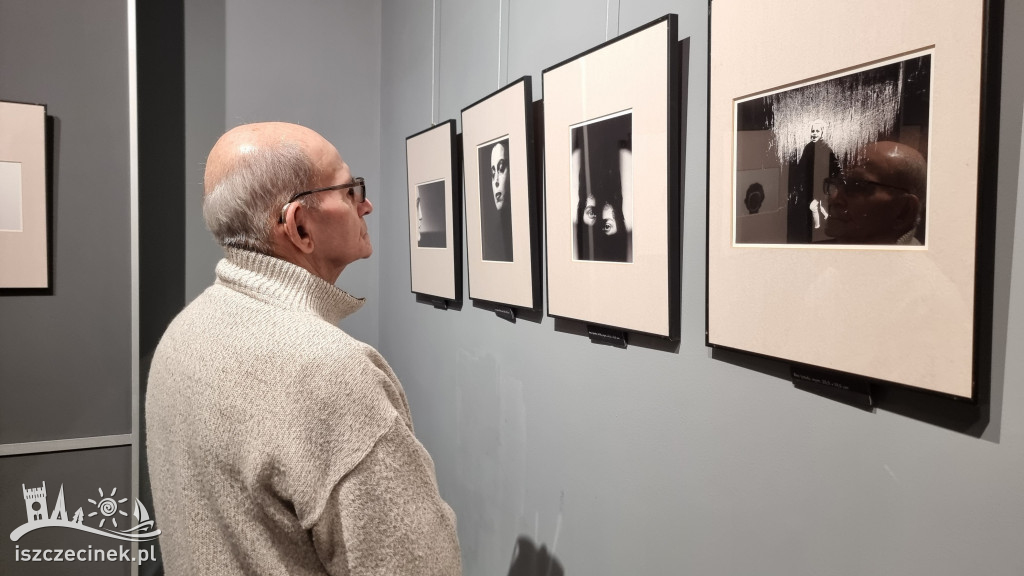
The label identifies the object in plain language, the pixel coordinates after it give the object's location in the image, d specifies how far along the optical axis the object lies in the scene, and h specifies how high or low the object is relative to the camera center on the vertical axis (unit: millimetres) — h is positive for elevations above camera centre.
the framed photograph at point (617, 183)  1171 +174
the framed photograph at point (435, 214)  2203 +186
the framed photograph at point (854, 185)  714 +110
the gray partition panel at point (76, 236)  2195 +89
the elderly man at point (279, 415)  915 -249
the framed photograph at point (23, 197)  2143 +225
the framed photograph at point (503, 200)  1652 +187
